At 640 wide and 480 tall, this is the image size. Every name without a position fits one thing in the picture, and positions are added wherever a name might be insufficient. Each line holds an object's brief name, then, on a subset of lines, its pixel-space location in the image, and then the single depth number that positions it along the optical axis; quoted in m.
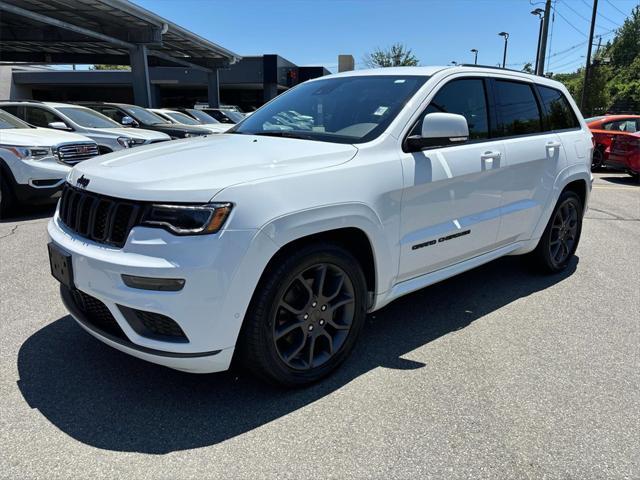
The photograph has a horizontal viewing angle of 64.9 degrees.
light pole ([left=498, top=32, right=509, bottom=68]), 48.83
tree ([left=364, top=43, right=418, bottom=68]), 49.96
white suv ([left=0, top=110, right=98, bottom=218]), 6.96
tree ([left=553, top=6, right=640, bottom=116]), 33.41
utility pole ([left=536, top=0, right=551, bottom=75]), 20.67
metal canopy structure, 15.75
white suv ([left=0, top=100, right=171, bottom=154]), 9.32
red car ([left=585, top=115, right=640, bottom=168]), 13.64
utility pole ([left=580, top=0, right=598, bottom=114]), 25.30
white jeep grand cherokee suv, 2.35
